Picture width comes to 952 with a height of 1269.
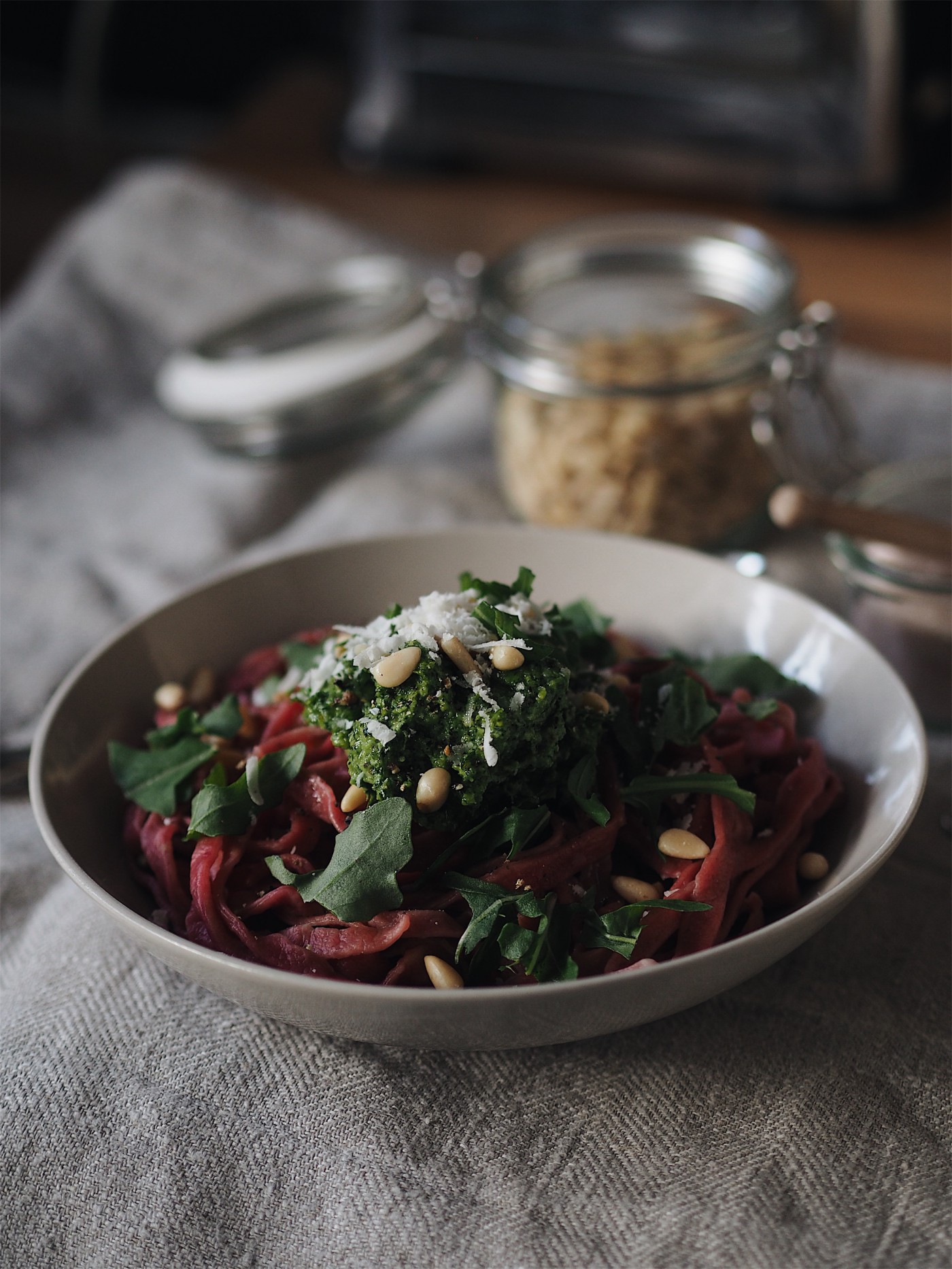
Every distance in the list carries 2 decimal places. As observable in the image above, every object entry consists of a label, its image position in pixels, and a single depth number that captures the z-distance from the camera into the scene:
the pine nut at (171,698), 0.45
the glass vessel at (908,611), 0.49
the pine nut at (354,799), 0.39
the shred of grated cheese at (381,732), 0.37
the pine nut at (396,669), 0.38
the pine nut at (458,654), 0.38
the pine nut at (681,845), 0.39
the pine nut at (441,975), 0.36
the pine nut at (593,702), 0.40
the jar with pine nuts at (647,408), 0.54
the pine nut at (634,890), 0.38
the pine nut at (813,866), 0.40
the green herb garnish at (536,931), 0.36
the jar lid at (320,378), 0.63
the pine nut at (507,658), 0.38
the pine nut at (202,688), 0.47
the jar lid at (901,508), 0.49
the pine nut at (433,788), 0.37
